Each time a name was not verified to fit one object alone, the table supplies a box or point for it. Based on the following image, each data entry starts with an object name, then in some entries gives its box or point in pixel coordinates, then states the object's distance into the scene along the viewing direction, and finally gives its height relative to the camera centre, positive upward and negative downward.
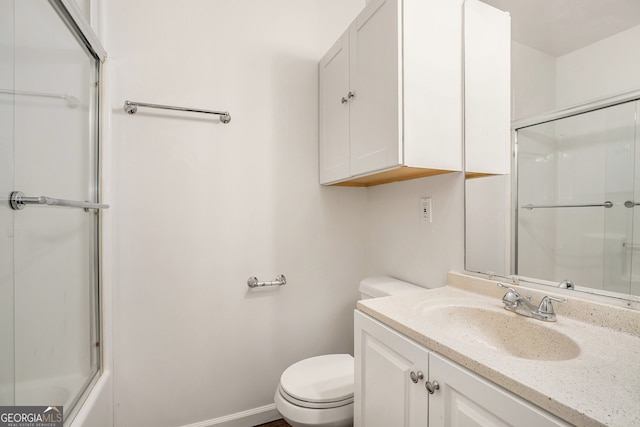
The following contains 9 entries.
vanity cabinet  0.57 -0.45
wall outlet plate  1.41 +0.01
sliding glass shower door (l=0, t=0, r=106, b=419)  0.78 +0.02
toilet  1.13 -0.76
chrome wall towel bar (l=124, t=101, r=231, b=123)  1.34 +0.51
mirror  0.82 +0.17
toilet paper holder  1.57 -0.39
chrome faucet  0.89 -0.31
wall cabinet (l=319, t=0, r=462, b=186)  1.08 +0.51
